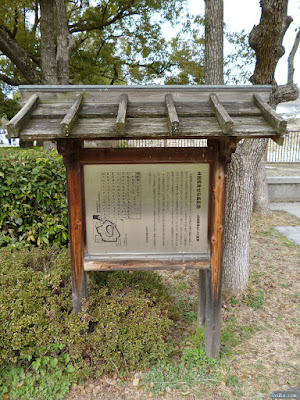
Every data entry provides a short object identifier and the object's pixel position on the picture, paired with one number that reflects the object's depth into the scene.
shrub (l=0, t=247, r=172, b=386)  2.62
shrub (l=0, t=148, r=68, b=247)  3.92
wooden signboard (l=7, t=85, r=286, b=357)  2.15
